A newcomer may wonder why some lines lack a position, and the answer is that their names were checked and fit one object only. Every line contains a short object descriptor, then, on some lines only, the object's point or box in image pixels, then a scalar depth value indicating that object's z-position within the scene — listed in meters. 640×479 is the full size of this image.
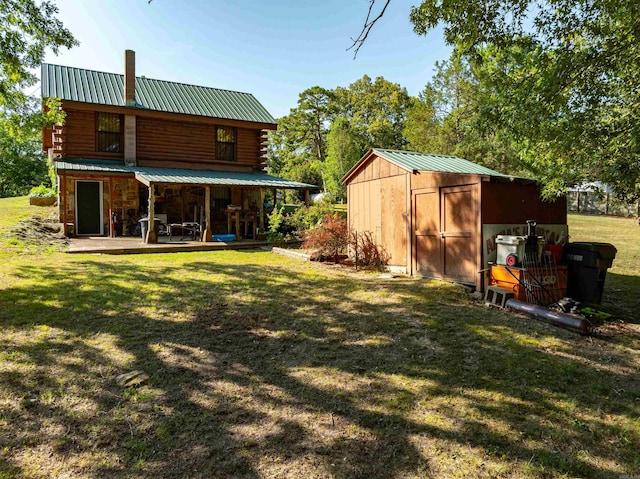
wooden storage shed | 6.98
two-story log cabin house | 14.62
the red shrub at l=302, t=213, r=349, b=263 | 10.62
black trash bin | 6.54
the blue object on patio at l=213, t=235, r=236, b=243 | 14.27
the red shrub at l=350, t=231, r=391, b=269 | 9.62
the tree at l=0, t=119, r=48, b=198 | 38.12
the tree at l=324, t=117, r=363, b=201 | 30.42
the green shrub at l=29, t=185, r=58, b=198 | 20.22
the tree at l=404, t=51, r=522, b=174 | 22.23
